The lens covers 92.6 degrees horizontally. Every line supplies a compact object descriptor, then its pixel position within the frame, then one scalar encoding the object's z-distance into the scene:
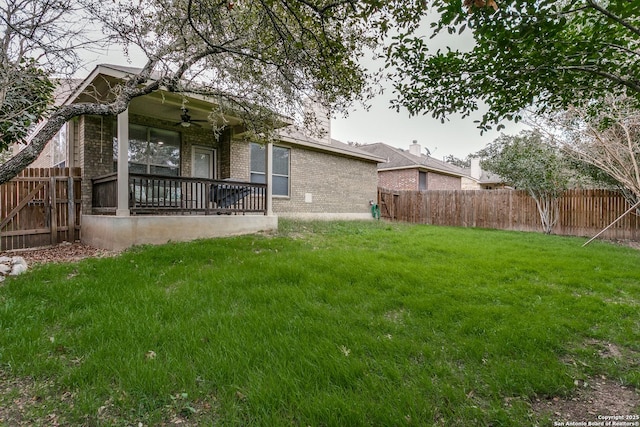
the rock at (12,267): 4.84
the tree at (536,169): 11.10
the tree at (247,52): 3.75
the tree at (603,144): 8.41
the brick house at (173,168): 6.92
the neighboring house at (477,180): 25.99
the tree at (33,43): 4.30
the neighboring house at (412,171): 19.69
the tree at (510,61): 2.26
